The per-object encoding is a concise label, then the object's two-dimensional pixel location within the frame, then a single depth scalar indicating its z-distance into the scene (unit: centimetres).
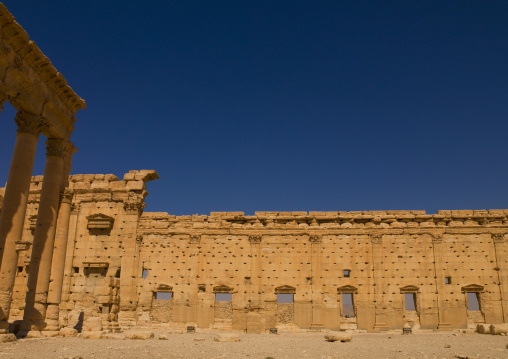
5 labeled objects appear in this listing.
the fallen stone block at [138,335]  1852
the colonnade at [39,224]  1462
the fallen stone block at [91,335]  1822
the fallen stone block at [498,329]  2061
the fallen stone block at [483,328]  2210
